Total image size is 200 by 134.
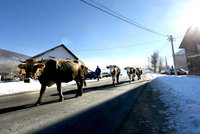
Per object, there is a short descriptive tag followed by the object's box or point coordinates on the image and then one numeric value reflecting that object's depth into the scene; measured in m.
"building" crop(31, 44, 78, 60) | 21.87
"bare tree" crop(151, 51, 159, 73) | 53.59
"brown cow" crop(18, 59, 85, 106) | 3.01
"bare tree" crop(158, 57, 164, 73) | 59.72
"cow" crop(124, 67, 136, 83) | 11.65
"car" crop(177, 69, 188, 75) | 25.00
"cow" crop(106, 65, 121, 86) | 9.54
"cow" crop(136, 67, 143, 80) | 14.53
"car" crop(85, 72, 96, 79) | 23.79
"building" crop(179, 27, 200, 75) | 18.20
